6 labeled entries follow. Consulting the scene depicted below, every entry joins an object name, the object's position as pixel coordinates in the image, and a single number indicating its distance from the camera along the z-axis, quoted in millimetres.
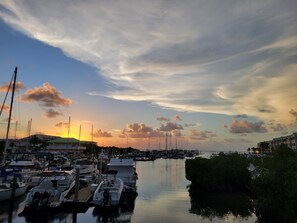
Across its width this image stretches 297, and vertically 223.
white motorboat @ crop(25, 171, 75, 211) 22060
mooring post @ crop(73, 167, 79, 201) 23376
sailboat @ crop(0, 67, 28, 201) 25104
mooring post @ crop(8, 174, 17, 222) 24391
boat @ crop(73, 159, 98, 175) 42585
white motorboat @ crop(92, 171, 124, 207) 22936
